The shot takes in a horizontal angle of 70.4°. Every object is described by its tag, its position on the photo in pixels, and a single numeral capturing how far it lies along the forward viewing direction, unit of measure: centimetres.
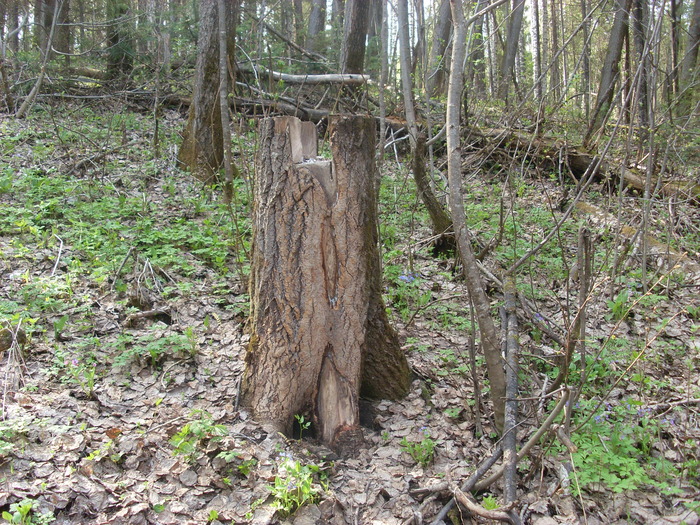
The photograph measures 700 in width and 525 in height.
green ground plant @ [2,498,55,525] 223
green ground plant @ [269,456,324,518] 260
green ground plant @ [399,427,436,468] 307
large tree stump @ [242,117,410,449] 300
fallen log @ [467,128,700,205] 686
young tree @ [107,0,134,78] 892
